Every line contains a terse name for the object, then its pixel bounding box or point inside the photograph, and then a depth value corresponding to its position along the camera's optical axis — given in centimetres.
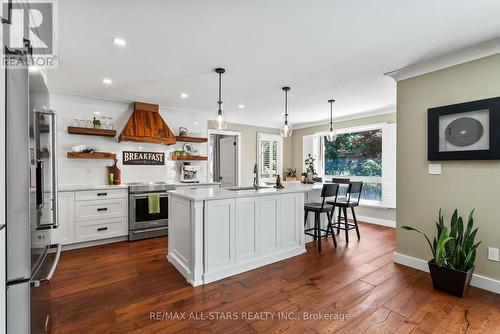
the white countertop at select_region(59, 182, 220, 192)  362
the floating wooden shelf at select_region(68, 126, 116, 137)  393
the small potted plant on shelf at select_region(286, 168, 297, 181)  594
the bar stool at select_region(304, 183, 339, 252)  346
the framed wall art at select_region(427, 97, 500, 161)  235
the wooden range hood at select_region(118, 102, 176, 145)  421
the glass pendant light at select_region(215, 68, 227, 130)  300
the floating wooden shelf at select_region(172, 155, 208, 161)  491
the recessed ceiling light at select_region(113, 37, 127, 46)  228
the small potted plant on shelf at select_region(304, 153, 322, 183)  464
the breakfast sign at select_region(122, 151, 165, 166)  453
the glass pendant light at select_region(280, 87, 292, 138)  360
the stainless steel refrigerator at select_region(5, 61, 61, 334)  105
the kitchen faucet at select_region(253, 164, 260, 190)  332
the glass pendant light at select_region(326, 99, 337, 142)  423
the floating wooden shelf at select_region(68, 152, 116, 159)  394
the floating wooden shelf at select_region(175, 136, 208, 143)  489
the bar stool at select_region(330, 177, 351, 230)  473
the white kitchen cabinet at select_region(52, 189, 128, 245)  353
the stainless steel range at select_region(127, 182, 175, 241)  402
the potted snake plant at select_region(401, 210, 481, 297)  230
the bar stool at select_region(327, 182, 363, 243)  391
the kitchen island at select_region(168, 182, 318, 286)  255
